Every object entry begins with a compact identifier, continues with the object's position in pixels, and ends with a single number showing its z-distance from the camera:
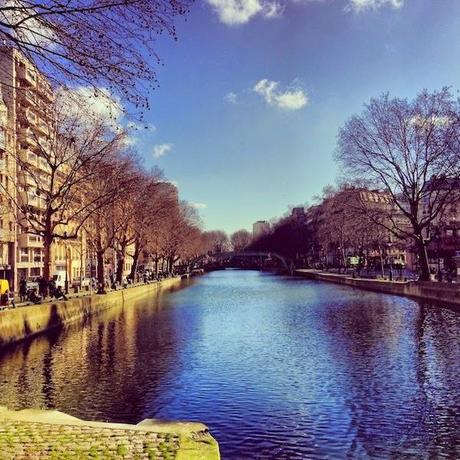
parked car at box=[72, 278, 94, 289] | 63.88
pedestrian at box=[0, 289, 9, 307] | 33.55
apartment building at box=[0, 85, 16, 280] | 65.31
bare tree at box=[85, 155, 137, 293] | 45.78
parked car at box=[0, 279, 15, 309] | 33.54
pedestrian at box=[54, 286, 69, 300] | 42.31
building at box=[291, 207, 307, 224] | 173.20
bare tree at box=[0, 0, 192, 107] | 10.23
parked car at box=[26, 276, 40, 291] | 49.72
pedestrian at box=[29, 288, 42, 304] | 37.26
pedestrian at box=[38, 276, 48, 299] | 41.05
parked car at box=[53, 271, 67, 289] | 67.39
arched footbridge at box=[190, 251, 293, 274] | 170.45
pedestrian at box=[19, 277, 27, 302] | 42.75
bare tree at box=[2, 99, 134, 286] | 40.53
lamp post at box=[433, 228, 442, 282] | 53.29
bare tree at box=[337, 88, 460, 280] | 50.38
